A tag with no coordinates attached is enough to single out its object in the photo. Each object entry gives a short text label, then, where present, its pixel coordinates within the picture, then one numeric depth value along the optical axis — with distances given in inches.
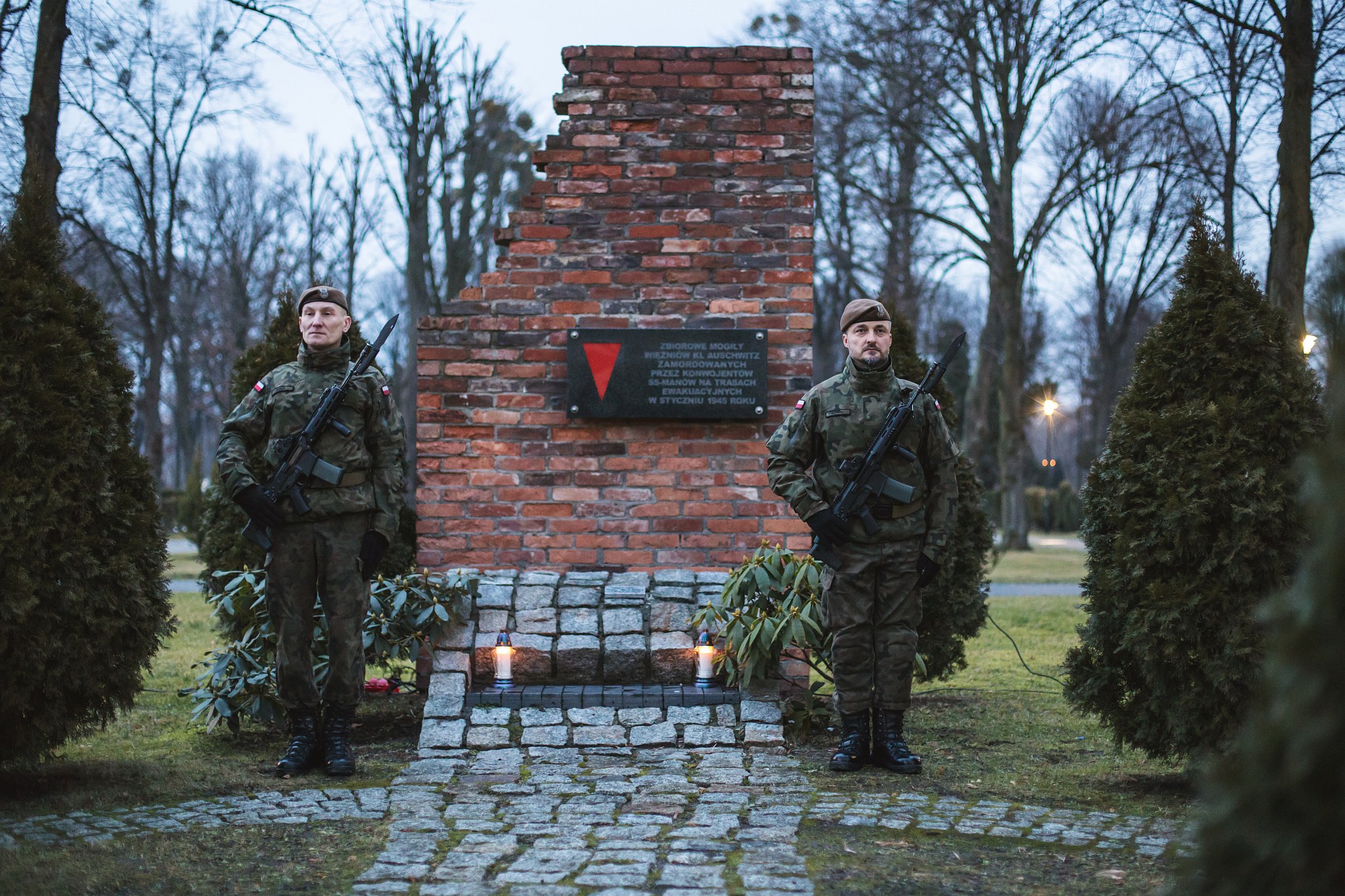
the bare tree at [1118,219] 721.0
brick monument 269.4
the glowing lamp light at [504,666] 238.5
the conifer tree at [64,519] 171.8
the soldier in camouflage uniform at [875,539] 206.1
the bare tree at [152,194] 681.6
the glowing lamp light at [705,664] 241.6
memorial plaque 267.3
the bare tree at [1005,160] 733.9
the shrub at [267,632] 231.0
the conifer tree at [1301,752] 57.4
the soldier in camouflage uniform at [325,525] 205.8
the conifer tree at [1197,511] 170.6
